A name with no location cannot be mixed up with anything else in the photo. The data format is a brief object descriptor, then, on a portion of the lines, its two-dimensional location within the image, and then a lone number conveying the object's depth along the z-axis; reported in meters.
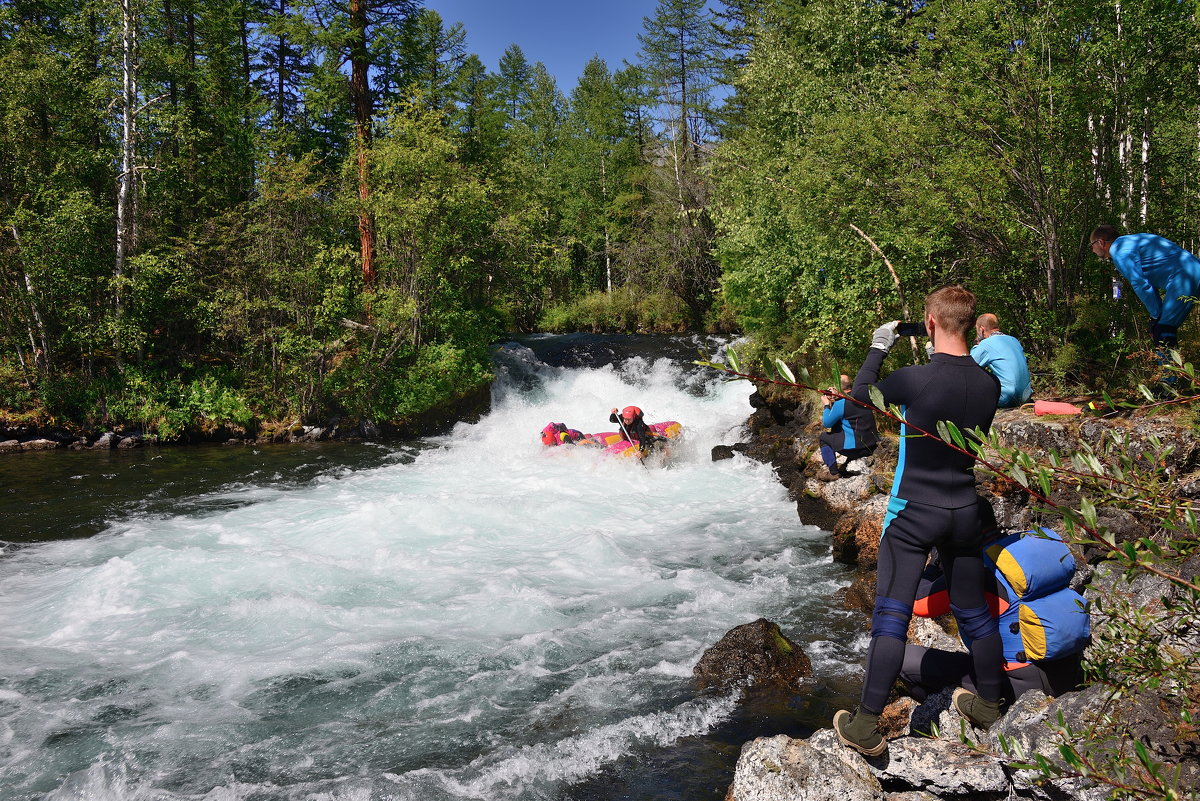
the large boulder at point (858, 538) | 7.34
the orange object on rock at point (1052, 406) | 5.06
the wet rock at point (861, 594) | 6.22
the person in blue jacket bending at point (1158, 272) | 5.14
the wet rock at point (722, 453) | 12.98
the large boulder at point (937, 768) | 3.13
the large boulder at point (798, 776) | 3.29
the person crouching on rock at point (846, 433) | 4.02
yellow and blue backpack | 3.20
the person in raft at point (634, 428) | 12.49
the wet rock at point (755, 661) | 5.04
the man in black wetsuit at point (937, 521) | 3.12
